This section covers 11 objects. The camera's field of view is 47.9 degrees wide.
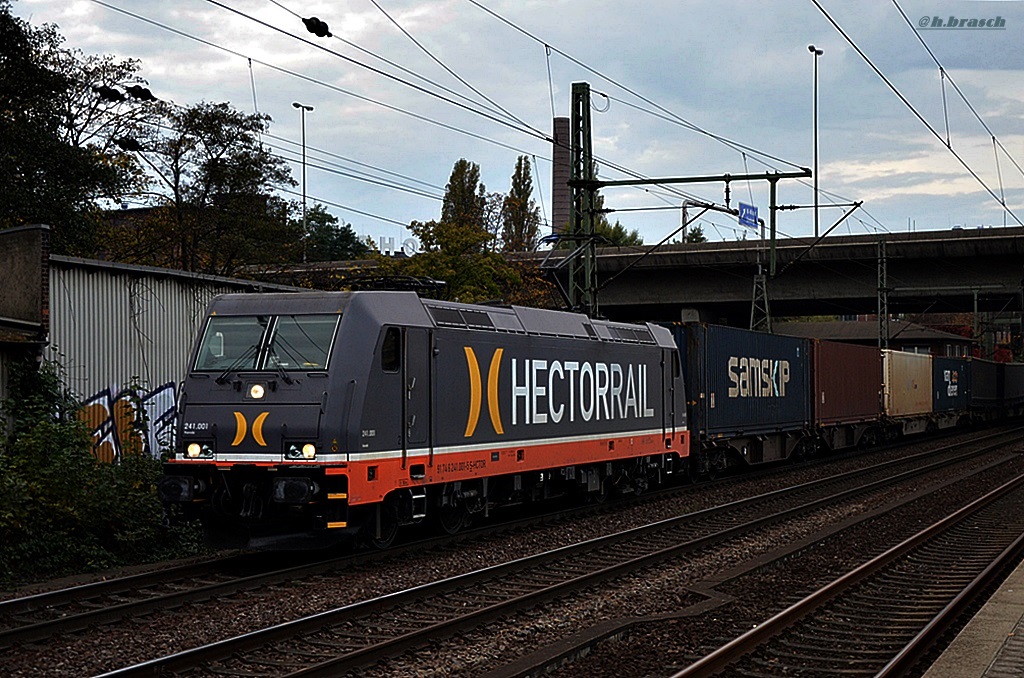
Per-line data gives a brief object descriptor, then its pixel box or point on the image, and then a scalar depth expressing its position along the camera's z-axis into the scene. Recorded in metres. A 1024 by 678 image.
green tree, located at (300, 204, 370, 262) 82.77
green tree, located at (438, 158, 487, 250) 76.56
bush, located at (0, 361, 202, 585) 13.24
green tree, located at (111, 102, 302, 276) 37.56
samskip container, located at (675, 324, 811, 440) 25.22
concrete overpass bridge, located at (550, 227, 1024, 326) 48.03
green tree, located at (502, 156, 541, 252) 76.38
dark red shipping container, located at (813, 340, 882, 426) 33.38
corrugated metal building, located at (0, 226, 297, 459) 16.73
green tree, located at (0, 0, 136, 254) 27.12
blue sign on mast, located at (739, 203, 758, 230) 57.51
